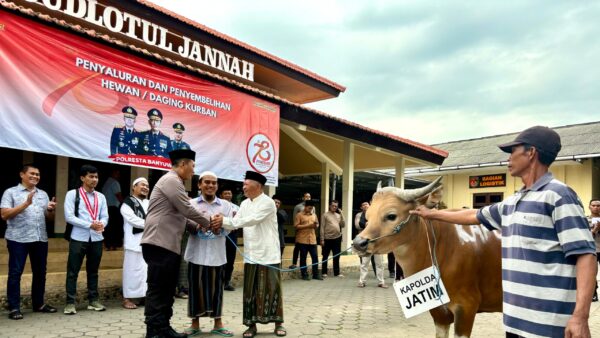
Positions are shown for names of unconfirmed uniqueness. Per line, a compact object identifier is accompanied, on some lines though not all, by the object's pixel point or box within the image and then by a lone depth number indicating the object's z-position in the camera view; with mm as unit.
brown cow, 3639
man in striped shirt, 2172
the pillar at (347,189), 11727
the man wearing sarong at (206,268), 4988
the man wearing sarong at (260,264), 4996
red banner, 5543
